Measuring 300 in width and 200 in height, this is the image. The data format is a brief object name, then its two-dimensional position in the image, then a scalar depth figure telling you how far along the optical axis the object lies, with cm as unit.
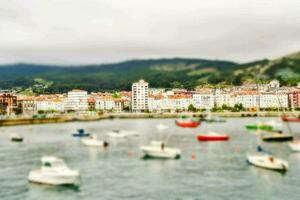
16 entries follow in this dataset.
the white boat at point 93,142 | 6106
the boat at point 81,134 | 7689
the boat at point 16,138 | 7012
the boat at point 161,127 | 9331
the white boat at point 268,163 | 3966
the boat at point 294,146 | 5098
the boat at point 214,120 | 11532
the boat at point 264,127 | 8312
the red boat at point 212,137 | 6569
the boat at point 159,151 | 4794
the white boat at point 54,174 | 3525
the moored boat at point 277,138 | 6341
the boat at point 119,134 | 7419
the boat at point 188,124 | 10006
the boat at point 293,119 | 11537
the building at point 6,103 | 17925
